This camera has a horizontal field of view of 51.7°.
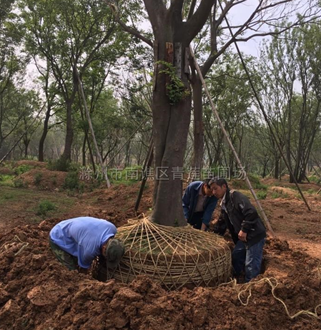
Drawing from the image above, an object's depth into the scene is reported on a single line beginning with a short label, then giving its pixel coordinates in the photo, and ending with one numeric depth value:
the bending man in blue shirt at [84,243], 3.53
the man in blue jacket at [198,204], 4.96
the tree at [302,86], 18.28
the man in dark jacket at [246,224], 4.14
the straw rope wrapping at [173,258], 3.60
